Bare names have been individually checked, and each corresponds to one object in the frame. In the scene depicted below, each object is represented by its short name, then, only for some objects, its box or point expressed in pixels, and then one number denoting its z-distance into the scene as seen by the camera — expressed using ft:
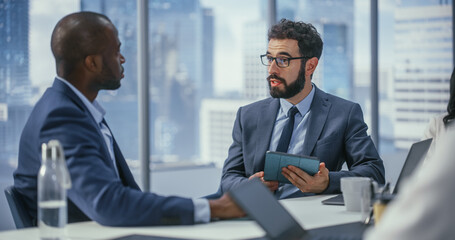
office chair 6.76
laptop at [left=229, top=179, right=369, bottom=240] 5.46
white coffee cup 7.34
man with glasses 9.71
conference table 5.97
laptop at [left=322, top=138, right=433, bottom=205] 7.73
